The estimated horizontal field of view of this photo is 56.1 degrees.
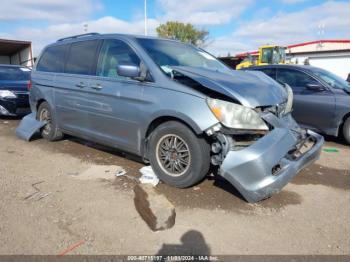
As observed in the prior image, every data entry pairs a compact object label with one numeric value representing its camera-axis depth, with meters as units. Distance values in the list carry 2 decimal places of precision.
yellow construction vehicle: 20.95
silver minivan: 3.43
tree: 61.08
